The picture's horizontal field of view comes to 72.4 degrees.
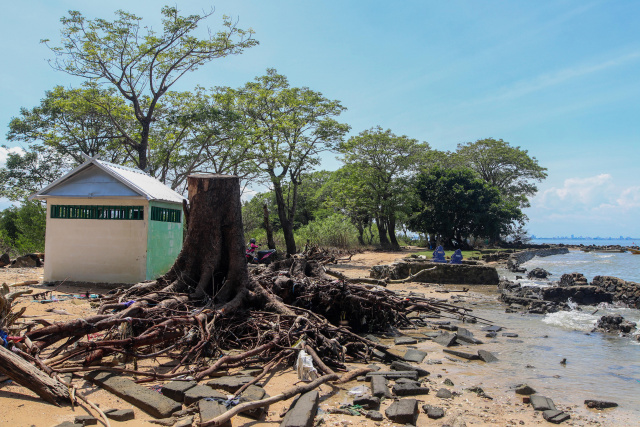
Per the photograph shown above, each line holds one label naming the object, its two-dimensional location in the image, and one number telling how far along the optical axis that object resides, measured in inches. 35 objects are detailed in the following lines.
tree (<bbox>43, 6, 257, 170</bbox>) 860.0
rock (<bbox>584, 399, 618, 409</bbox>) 220.5
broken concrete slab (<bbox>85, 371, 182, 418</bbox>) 174.7
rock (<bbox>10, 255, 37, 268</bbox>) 705.0
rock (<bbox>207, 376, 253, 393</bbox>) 200.7
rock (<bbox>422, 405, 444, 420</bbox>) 193.8
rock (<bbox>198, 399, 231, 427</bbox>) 165.0
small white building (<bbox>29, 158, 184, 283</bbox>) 503.8
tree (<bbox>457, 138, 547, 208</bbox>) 2009.1
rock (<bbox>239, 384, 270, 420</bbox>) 177.9
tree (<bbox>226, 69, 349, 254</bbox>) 1061.1
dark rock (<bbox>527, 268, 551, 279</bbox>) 975.3
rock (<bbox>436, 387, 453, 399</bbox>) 219.7
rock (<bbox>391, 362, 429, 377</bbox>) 253.1
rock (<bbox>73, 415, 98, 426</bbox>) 160.1
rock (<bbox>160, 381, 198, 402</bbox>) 188.5
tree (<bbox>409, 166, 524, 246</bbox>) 1537.9
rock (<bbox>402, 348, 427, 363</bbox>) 285.4
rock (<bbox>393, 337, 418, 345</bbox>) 336.5
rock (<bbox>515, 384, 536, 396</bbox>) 232.8
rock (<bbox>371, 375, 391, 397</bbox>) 210.2
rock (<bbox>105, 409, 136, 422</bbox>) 167.9
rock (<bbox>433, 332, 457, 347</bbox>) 337.3
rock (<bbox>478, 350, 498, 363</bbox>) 298.0
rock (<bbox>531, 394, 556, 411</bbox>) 209.2
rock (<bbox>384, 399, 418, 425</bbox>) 185.0
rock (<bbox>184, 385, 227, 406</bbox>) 184.0
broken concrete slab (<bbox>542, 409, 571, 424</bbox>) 198.4
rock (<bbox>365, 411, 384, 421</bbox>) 185.6
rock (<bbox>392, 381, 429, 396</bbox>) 218.7
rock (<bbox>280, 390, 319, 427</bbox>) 161.9
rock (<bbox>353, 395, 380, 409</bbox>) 196.5
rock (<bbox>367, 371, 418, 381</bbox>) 237.9
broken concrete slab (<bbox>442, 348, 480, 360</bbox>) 303.3
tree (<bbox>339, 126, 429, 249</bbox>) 1466.5
